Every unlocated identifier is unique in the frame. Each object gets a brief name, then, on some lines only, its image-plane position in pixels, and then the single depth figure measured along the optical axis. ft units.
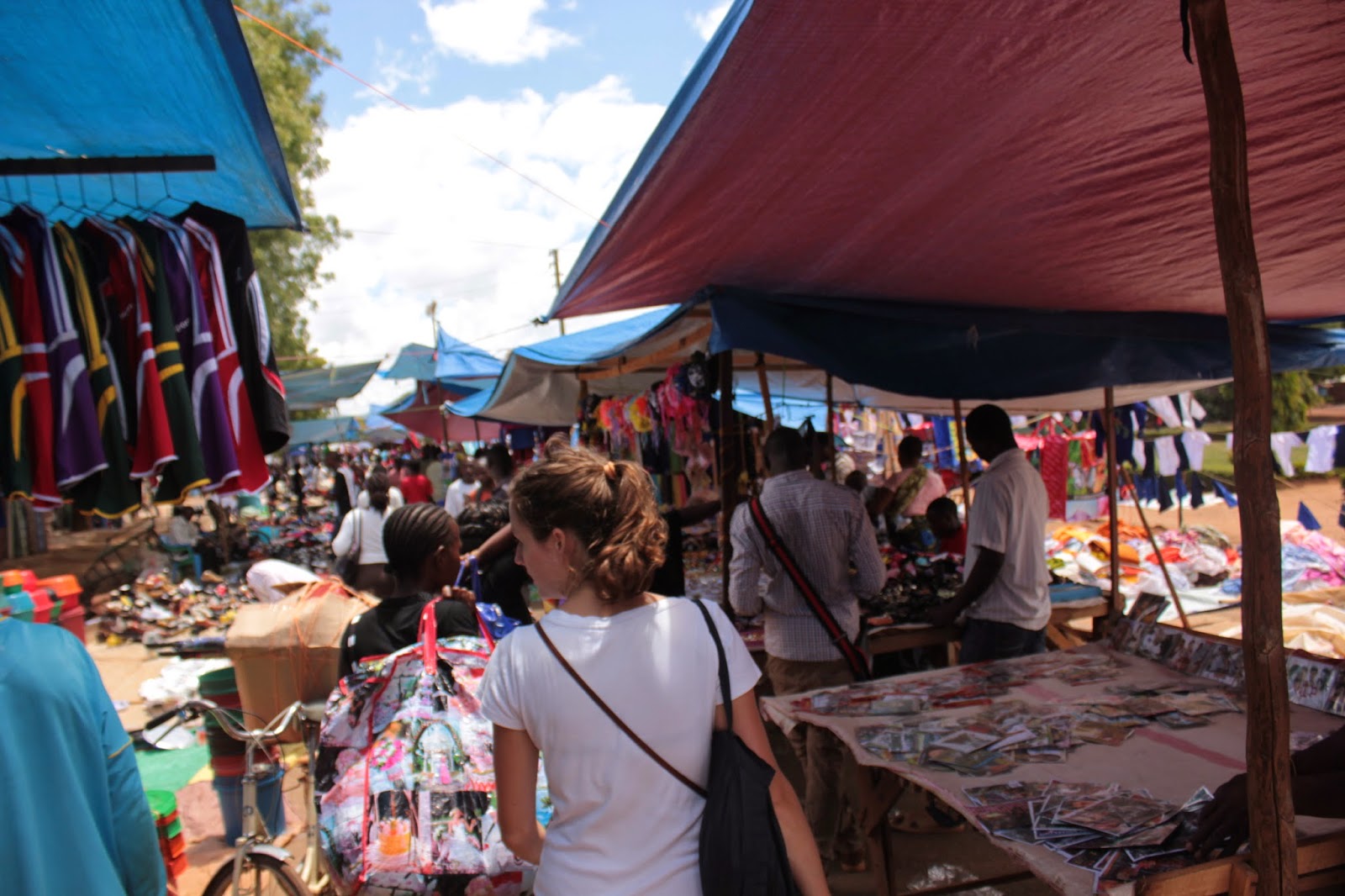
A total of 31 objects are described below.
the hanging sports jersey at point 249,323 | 7.16
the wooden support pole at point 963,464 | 20.56
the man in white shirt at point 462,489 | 30.37
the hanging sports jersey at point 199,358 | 6.79
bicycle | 9.02
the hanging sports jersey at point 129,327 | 6.47
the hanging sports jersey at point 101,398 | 6.41
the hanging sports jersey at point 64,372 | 6.27
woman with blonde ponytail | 4.82
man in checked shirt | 12.30
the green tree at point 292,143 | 48.83
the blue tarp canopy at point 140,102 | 5.47
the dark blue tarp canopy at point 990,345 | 13.43
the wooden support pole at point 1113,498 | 18.21
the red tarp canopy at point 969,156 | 6.44
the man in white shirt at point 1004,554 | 12.97
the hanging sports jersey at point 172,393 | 6.57
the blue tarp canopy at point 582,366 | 16.83
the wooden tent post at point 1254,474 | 5.24
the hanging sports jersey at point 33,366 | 6.17
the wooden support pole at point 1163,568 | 18.74
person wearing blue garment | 5.27
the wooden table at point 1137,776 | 5.64
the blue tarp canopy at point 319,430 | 76.18
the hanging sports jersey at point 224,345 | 6.94
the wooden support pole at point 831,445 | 18.71
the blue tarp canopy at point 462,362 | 37.47
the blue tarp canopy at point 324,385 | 44.83
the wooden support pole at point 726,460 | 14.97
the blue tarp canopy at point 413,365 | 42.63
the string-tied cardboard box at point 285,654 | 11.34
